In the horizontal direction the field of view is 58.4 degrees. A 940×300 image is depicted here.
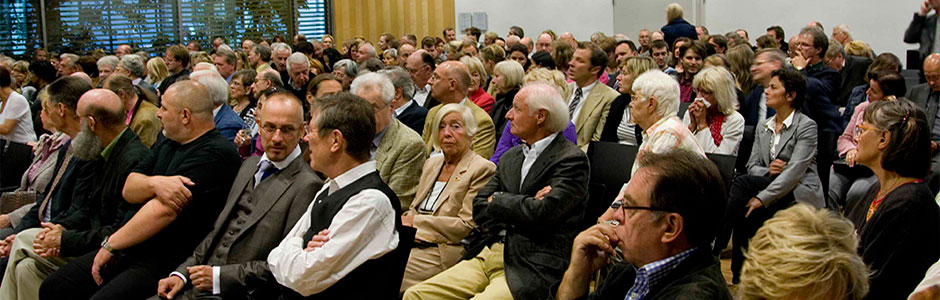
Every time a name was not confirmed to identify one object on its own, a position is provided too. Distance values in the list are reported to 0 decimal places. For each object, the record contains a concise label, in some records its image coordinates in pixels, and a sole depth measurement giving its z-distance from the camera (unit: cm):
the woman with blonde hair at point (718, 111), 454
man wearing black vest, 268
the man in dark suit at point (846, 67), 743
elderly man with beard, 388
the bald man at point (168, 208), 342
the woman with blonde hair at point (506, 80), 584
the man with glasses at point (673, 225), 205
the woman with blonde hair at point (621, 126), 508
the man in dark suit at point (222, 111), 550
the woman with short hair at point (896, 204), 265
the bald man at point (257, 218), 308
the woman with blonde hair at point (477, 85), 618
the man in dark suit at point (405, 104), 532
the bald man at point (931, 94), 515
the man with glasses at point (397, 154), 411
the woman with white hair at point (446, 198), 368
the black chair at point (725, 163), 366
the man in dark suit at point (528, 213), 321
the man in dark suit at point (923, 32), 718
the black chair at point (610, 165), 396
